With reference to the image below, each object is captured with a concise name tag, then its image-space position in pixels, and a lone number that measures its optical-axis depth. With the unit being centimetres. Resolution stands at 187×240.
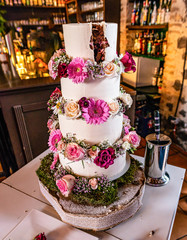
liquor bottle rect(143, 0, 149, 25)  264
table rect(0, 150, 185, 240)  92
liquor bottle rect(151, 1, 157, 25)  252
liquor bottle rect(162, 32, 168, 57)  258
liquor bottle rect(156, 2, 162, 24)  246
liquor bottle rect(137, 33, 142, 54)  295
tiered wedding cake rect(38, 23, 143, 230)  79
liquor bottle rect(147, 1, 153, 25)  262
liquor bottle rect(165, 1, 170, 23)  236
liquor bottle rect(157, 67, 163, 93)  275
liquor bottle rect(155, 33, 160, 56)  268
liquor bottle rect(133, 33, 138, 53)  305
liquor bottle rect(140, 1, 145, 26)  273
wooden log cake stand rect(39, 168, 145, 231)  89
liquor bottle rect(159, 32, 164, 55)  263
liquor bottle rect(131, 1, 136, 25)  288
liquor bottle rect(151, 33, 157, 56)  272
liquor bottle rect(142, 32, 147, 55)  286
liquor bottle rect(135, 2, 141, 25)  283
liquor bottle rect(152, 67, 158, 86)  283
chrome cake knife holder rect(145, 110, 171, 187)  115
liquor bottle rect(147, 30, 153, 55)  277
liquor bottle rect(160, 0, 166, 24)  242
